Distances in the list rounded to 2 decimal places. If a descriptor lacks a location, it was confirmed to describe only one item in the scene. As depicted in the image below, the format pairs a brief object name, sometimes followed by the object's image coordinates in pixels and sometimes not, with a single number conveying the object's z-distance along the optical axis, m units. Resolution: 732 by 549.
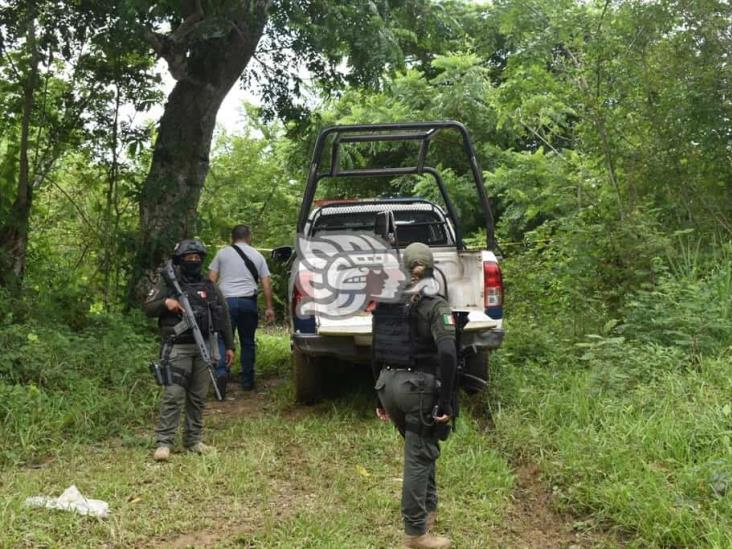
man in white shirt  7.05
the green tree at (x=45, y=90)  7.86
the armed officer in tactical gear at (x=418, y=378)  3.53
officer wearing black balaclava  5.02
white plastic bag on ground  3.85
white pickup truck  5.45
